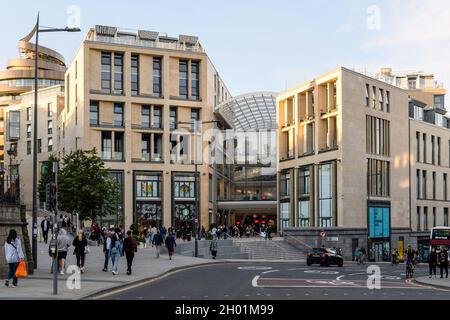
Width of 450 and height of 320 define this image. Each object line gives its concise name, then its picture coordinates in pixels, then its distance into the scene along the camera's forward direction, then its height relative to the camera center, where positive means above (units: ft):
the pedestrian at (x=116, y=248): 92.37 -6.71
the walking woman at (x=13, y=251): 69.77 -5.26
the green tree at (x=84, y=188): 179.32 +2.50
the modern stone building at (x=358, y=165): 223.92 +11.39
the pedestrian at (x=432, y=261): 114.11 -10.32
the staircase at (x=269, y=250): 190.80 -14.58
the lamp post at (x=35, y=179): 92.21 +2.50
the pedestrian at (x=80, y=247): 90.58 -6.43
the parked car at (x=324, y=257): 153.17 -13.10
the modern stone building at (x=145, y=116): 248.93 +29.71
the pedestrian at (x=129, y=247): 91.55 -6.40
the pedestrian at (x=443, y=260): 111.96 -10.00
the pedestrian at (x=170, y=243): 133.59 -8.61
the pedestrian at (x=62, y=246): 85.81 -5.93
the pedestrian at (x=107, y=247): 94.51 -6.74
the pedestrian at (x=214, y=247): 155.43 -11.00
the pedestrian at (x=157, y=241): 134.05 -8.24
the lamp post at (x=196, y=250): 155.43 -11.67
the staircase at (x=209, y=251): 166.50 -12.98
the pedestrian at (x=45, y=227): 145.59 -6.01
